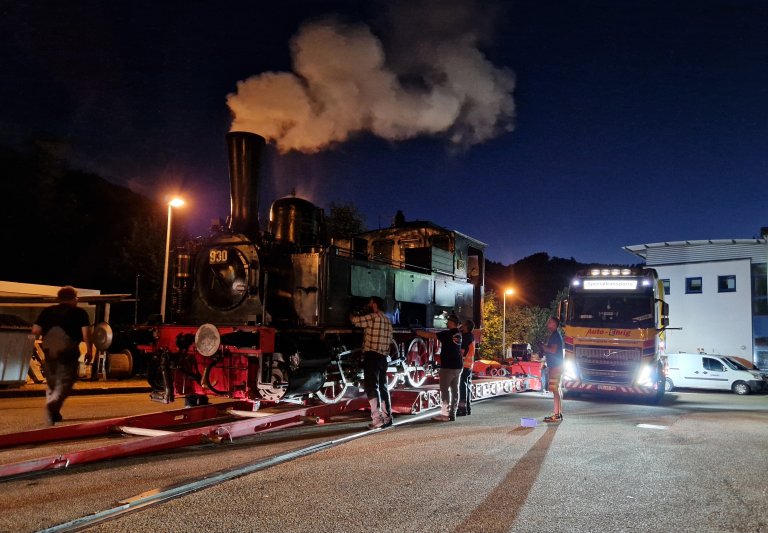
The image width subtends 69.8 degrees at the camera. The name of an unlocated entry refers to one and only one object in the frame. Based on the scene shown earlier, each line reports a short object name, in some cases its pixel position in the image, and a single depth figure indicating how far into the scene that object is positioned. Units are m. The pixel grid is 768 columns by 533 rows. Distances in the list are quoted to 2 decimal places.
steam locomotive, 7.51
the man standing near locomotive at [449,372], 7.96
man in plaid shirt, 7.12
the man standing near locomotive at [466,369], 8.49
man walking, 6.70
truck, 11.49
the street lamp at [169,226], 13.94
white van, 17.39
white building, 25.80
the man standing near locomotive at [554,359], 8.32
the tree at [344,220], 32.88
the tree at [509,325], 31.29
